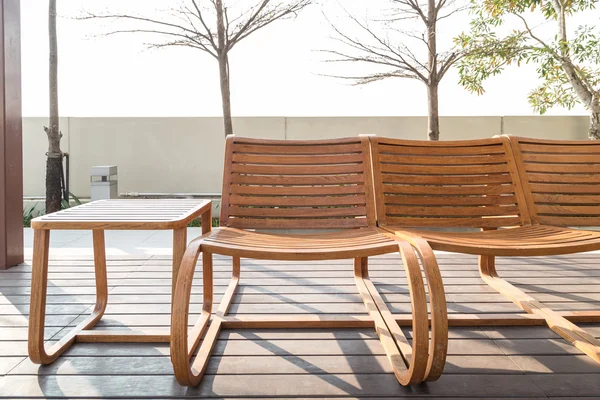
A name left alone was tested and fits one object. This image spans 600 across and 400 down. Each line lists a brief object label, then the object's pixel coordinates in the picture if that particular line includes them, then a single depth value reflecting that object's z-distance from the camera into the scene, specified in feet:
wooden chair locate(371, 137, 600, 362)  8.43
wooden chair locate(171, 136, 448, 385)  5.41
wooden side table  5.86
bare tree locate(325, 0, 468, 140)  22.00
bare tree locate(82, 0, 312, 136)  21.13
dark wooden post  11.09
